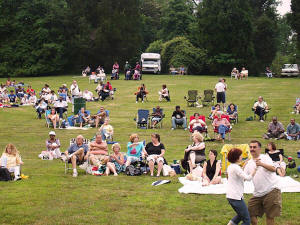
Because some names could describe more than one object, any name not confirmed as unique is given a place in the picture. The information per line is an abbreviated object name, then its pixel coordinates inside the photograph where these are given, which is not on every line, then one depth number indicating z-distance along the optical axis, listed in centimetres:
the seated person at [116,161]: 1309
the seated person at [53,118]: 2237
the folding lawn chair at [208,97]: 2878
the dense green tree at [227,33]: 5572
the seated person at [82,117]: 2273
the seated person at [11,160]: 1241
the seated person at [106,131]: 1889
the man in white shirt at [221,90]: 2634
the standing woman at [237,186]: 744
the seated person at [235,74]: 4786
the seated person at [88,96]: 3172
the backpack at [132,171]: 1288
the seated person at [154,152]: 1298
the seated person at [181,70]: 5439
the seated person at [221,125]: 1812
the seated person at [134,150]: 1335
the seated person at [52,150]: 1552
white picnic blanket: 1086
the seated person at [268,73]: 5338
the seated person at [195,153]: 1309
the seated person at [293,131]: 1841
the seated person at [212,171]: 1141
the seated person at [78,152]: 1335
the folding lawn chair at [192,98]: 2870
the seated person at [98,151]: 1349
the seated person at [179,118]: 2134
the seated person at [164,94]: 3053
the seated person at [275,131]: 1864
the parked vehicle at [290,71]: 5450
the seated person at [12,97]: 3198
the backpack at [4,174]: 1223
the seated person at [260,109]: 2327
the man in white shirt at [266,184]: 754
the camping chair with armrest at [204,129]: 1833
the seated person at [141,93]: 3062
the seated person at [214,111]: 2120
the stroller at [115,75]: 4504
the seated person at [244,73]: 4722
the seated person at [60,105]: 2461
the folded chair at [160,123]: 2211
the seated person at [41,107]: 2555
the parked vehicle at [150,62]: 5291
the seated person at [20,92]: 3241
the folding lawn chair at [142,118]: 2190
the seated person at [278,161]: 1185
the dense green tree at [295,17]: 5573
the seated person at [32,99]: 3137
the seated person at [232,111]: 2248
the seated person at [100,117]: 2244
